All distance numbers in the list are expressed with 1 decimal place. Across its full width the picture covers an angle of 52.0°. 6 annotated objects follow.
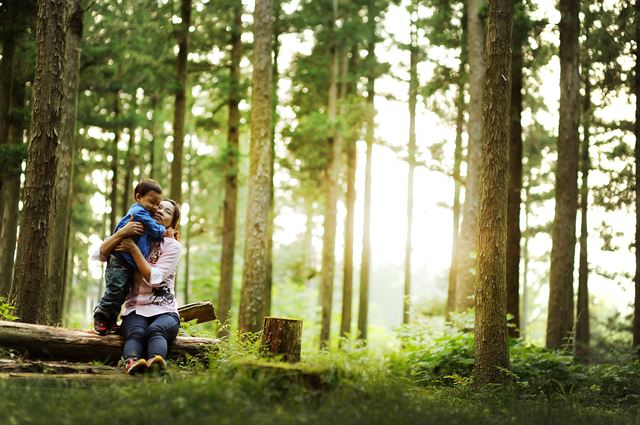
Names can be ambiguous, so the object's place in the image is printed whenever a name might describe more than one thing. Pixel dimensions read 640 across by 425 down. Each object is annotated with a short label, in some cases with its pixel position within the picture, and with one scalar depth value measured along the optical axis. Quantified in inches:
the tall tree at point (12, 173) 679.7
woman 302.2
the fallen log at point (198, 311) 403.9
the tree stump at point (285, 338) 292.0
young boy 314.0
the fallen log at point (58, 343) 309.7
